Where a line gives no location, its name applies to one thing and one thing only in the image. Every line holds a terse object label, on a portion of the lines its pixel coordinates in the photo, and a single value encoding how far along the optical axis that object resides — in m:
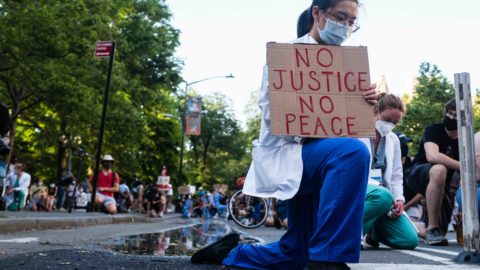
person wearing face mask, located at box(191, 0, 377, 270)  2.96
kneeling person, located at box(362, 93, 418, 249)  5.90
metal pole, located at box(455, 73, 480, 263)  4.45
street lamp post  39.01
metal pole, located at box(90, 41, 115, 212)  18.36
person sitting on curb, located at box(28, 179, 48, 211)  22.03
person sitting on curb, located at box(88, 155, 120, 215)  16.59
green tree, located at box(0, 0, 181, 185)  22.36
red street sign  18.48
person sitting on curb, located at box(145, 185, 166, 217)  22.52
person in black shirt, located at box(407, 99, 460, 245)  7.26
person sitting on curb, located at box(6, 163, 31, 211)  18.20
